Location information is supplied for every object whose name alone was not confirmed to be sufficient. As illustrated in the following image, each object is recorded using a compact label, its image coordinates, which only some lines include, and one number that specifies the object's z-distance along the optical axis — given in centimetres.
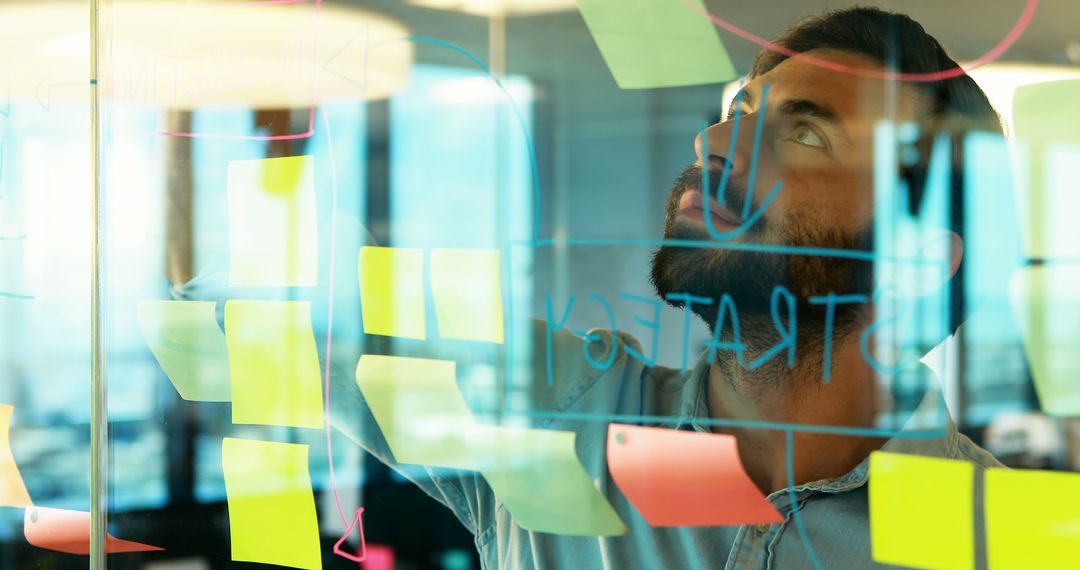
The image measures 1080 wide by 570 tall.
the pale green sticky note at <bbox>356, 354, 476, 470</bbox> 100
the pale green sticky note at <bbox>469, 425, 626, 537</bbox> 94
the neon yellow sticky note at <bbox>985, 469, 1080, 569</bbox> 75
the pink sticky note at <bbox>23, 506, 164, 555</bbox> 123
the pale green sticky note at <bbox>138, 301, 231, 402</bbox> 114
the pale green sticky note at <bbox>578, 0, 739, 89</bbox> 85
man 79
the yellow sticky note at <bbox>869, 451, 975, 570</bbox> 78
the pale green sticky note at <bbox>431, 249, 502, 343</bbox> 96
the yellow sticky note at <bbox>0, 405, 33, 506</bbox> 134
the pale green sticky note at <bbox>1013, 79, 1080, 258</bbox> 74
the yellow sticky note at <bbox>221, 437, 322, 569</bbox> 109
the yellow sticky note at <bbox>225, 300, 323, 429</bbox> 108
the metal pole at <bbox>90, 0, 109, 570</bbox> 121
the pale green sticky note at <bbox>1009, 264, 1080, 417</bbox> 74
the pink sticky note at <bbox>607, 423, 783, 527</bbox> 86
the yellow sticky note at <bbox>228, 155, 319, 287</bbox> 107
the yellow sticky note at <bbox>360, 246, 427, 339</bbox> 101
